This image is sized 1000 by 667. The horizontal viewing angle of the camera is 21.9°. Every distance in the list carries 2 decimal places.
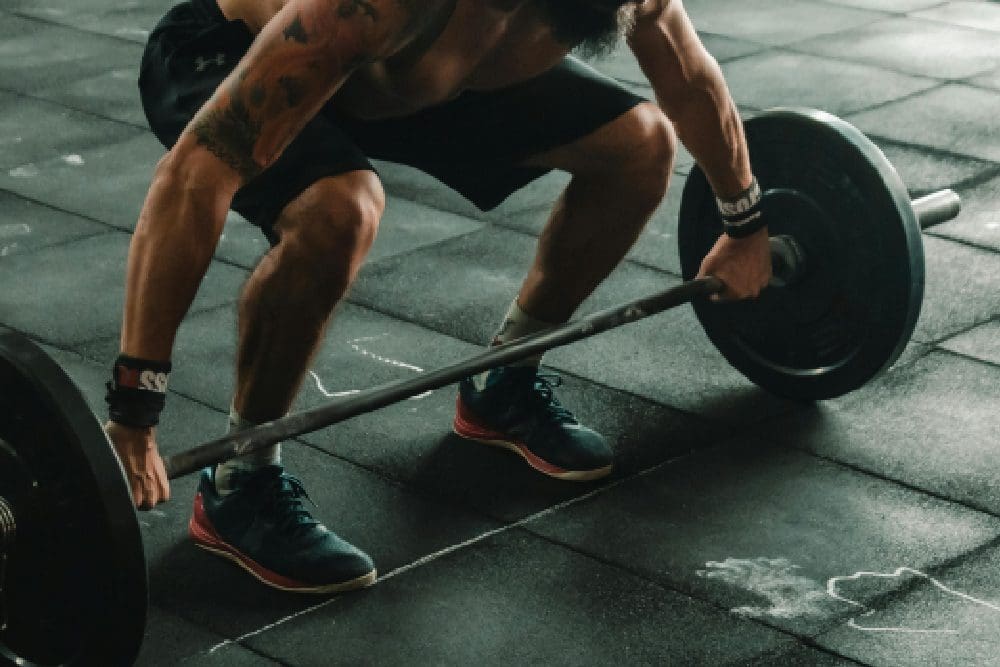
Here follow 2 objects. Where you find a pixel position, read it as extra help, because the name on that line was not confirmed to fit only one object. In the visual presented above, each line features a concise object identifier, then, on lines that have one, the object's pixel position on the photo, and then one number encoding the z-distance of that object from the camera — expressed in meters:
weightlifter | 3.35
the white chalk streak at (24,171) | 6.96
